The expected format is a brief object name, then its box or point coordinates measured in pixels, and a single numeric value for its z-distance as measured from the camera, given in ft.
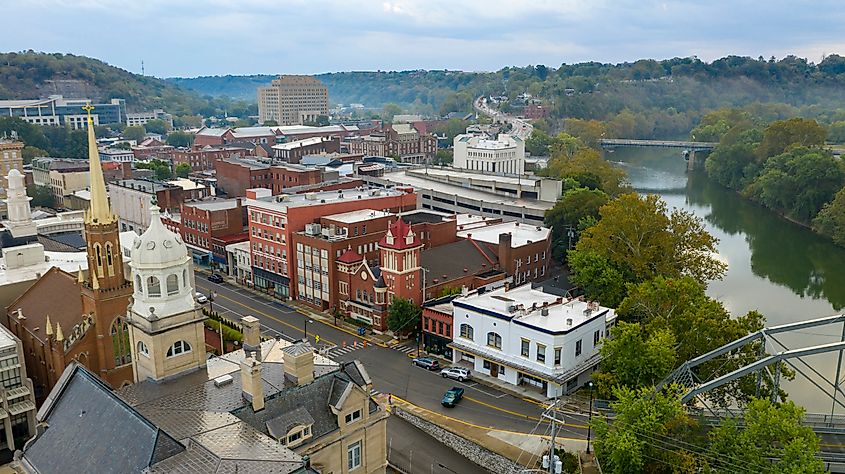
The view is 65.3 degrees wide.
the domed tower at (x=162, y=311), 110.63
